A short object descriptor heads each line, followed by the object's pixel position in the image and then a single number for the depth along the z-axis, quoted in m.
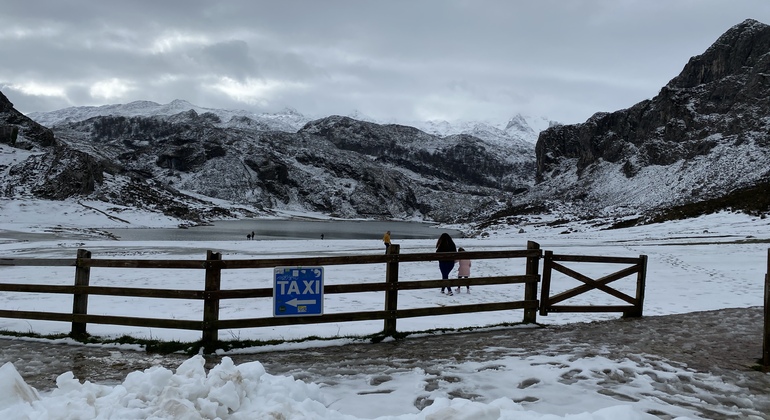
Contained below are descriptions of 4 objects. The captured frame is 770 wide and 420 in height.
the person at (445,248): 16.85
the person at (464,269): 17.44
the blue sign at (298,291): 8.15
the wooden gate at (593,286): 10.27
